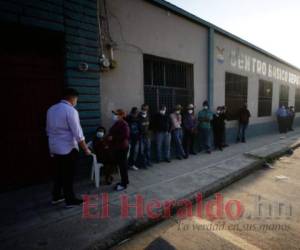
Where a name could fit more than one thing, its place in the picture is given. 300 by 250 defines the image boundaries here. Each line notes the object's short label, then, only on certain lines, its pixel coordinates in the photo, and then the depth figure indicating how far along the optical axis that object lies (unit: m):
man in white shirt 3.28
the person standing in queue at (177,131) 6.80
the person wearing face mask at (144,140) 5.81
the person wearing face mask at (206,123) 7.83
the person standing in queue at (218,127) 8.46
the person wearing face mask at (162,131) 6.35
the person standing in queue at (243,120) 10.22
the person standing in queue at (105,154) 4.57
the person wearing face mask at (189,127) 7.25
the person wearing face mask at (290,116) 14.90
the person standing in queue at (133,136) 5.59
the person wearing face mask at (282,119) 14.15
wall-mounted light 4.72
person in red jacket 4.25
